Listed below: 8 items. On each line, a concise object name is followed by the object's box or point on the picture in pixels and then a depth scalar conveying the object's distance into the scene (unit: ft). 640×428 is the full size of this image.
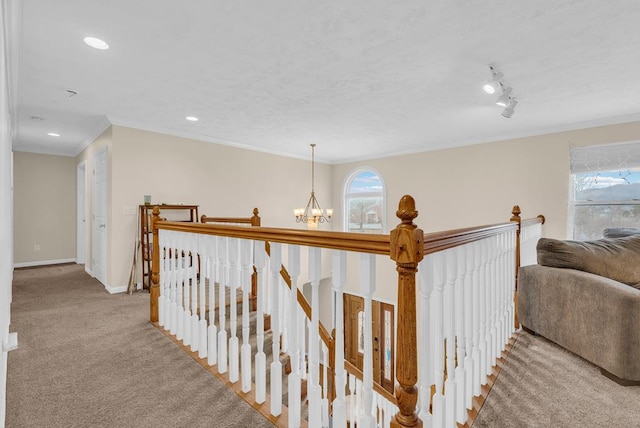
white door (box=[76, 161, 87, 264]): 19.84
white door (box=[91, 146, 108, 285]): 13.94
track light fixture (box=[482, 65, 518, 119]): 8.60
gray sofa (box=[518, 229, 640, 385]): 5.40
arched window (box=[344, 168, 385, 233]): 21.21
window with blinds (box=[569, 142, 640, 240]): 12.59
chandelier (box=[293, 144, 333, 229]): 15.51
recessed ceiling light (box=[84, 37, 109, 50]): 7.22
